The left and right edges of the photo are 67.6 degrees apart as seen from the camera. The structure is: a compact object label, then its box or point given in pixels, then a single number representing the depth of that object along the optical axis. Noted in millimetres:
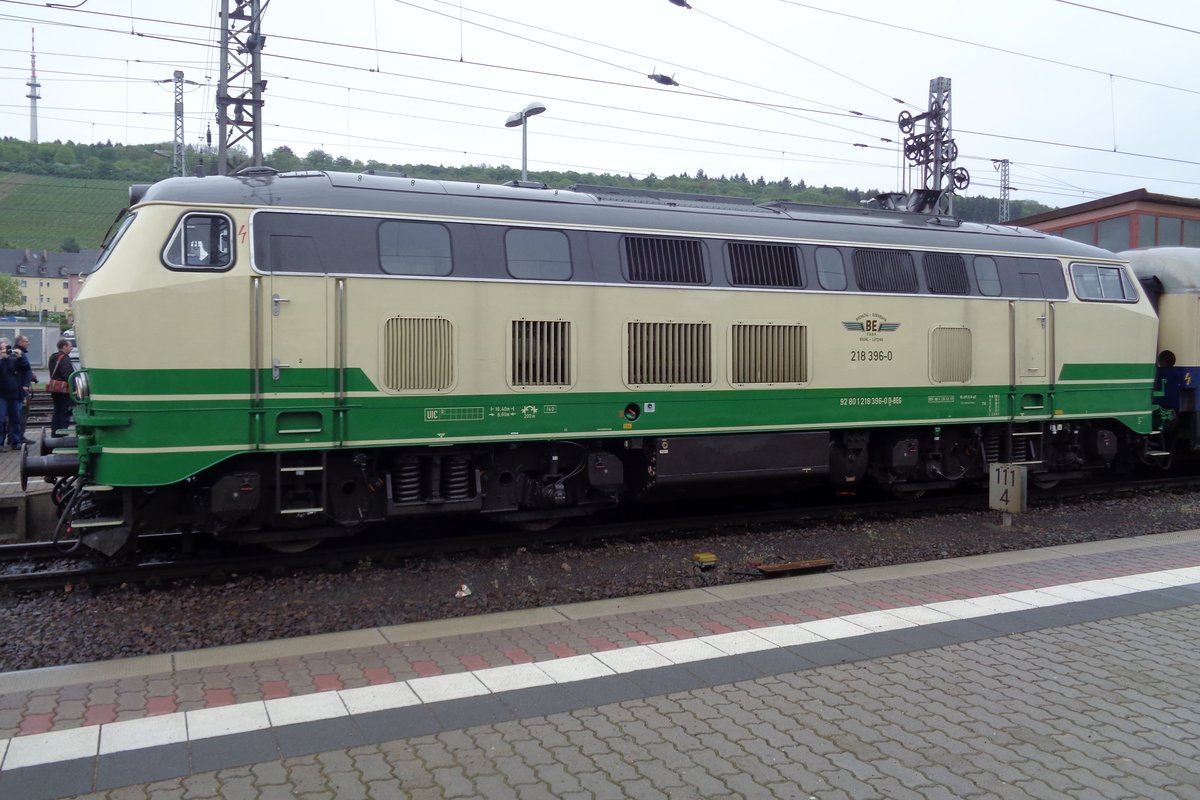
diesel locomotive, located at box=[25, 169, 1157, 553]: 7887
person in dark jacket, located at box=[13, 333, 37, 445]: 15047
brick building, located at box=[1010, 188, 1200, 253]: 27109
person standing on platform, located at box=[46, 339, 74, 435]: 13766
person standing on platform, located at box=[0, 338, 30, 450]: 14555
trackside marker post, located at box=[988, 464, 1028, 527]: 11109
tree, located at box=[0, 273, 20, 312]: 71625
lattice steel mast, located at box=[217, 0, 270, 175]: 16906
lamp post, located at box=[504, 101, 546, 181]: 19000
